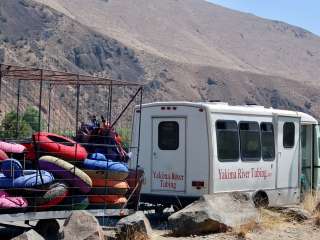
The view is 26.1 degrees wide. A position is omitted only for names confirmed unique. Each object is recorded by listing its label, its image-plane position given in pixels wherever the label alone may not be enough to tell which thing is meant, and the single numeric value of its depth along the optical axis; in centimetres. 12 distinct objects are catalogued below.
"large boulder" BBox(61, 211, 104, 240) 1020
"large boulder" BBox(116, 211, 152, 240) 1091
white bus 1462
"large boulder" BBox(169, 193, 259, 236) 1202
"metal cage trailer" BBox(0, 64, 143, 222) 1038
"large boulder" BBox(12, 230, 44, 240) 978
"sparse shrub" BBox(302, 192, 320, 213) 1550
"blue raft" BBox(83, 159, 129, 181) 1144
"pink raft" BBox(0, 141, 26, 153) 1101
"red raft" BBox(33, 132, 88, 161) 1102
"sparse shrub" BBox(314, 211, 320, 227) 1362
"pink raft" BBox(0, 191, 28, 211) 1009
